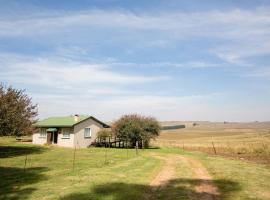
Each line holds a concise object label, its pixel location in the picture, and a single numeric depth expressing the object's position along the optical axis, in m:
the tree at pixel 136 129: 32.53
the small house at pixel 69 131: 32.81
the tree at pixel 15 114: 23.55
